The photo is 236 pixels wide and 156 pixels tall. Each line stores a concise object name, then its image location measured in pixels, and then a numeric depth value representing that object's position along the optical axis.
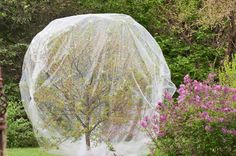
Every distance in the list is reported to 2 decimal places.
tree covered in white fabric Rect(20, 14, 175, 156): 12.15
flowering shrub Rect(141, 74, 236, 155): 9.09
